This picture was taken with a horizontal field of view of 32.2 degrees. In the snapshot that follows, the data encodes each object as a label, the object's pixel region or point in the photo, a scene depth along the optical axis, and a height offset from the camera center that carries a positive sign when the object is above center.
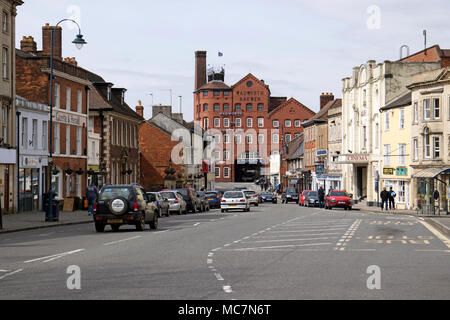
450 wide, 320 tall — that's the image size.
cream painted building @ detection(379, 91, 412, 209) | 63.66 +2.27
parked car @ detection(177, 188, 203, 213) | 53.38 -1.62
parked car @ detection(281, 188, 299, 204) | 86.12 -2.21
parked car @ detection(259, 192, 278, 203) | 84.78 -2.49
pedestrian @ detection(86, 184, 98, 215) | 42.66 -1.07
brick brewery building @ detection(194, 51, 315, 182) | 146.00 +10.65
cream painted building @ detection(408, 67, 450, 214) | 56.12 +3.04
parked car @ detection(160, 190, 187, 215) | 49.25 -1.61
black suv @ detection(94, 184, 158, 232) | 28.00 -1.13
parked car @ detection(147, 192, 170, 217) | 45.22 -1.77
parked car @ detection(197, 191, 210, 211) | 57.60 -1.93
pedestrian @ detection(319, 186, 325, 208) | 66.84 -1.89
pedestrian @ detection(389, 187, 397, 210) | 60.06 -1.76
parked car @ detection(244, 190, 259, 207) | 71.16 -2.00
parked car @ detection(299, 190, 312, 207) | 73.00 -2.14
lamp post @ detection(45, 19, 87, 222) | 35.44 +0.67
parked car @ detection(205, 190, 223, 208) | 68.12 -2.07
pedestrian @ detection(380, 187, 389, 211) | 59.44 -1.62
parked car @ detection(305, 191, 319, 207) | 69.89 -2.16
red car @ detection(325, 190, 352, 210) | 63.61 -2.05
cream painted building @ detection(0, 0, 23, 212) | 43.22 +3.89
